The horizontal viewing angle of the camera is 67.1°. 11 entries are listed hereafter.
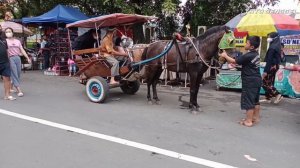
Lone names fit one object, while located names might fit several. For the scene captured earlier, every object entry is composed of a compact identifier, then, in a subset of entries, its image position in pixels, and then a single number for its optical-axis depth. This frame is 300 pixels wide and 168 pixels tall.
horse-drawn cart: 5.56
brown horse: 4.87
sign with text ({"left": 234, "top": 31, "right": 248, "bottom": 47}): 7.78
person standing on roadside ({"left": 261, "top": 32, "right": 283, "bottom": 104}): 5.53
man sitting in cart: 5.66
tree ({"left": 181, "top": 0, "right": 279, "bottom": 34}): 9.60
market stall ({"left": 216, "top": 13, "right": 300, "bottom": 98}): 6.45
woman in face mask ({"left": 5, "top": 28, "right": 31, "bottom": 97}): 5.96
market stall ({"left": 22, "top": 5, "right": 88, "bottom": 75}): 9.83
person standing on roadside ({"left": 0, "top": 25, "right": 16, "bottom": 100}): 5.62
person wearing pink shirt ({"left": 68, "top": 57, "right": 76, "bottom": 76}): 9.60
